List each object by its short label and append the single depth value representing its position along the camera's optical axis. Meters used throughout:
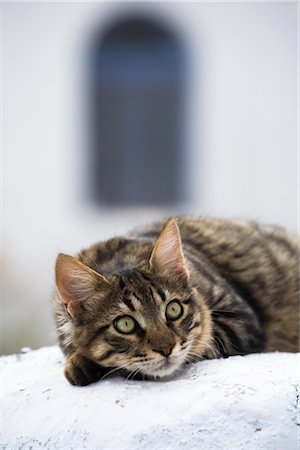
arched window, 7.56
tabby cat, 2.27
